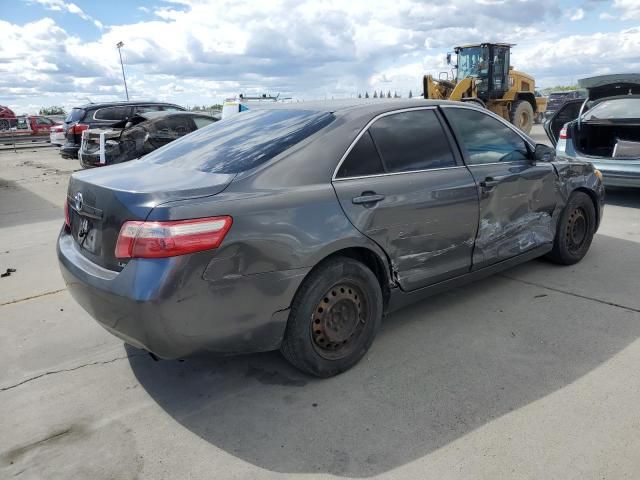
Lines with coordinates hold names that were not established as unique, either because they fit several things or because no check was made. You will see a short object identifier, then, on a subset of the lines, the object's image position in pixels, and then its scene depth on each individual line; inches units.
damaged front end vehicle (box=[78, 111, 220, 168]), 364.2
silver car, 289.4
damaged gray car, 97.8
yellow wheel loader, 687.1
